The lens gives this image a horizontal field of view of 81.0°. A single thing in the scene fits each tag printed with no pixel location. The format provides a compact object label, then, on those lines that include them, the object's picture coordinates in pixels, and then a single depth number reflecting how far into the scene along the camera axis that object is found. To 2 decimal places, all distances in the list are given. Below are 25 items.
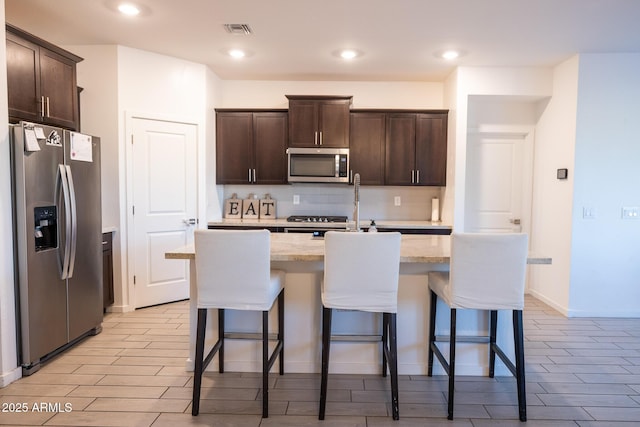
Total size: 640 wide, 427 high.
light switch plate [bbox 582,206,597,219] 3.77
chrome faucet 2.75
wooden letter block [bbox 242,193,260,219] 4.79
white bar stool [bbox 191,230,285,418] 2.06
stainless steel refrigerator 2.42
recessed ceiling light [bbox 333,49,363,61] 3.77
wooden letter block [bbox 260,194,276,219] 4.77
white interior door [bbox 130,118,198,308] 3.85
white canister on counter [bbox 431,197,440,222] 4.72
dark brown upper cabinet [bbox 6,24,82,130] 2.57
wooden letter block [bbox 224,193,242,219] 4.81
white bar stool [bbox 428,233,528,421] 2.05
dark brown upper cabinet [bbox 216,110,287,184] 4.58
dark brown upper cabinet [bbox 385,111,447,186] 4.54
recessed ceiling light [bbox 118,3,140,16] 2.85
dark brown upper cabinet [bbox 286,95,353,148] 4.43
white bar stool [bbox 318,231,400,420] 2.05
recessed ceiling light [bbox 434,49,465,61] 3.73
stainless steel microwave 4.44
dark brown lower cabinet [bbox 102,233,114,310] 3.59
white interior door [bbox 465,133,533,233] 4.63
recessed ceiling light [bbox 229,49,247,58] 3.81
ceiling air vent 3.20
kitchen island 2.55
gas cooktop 4.50
